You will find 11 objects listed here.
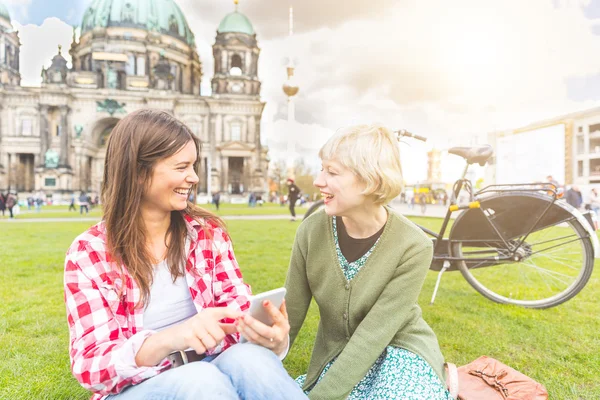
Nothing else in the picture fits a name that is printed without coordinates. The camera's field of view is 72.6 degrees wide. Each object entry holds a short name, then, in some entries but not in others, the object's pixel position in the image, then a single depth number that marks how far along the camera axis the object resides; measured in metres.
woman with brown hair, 1.28
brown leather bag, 1.88
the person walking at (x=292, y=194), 15.27
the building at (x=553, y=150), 40.94
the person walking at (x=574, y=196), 13.98
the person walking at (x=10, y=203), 17.81
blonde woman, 1.68
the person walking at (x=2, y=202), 19.55
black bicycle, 3.51
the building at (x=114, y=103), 49.91
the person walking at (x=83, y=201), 22.33
